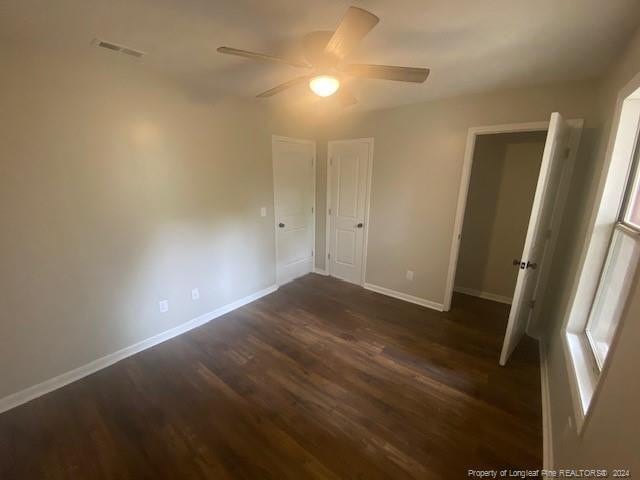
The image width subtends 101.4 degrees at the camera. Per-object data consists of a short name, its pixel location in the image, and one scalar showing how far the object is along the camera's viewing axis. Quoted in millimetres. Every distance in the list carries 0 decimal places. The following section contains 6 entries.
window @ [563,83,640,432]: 1349
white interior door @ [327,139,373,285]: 3536
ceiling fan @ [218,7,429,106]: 1250
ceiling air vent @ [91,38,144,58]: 1663
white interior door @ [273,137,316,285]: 3455
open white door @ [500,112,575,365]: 1849
